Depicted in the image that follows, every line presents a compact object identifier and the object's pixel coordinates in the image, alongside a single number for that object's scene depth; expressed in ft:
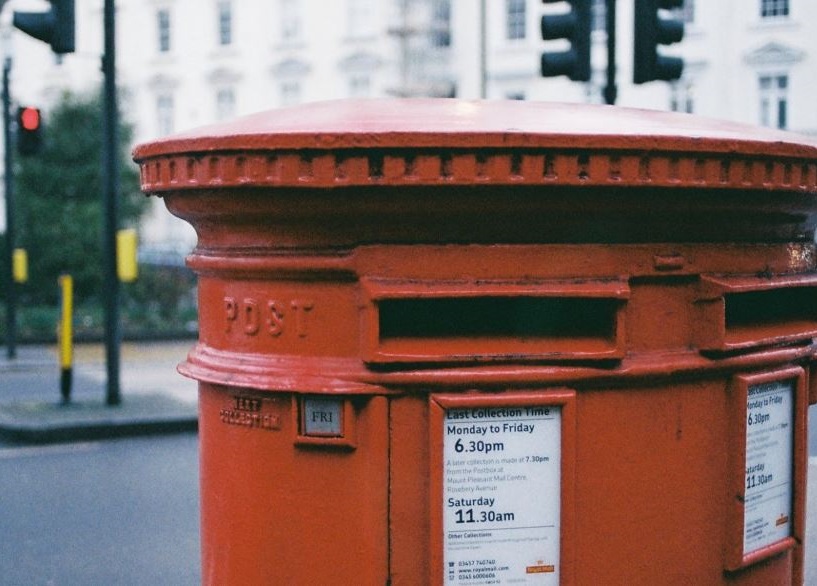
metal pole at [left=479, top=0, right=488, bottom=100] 70.87
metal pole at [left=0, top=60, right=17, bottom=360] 50.60
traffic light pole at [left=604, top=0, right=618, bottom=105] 24.91
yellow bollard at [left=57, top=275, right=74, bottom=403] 30.83
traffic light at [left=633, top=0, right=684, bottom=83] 23.35
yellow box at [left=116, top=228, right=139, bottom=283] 31.83
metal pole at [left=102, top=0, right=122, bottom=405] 30.25
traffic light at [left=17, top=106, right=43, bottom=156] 36.22
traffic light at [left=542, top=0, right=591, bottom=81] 23.66
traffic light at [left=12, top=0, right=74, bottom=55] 22.89
